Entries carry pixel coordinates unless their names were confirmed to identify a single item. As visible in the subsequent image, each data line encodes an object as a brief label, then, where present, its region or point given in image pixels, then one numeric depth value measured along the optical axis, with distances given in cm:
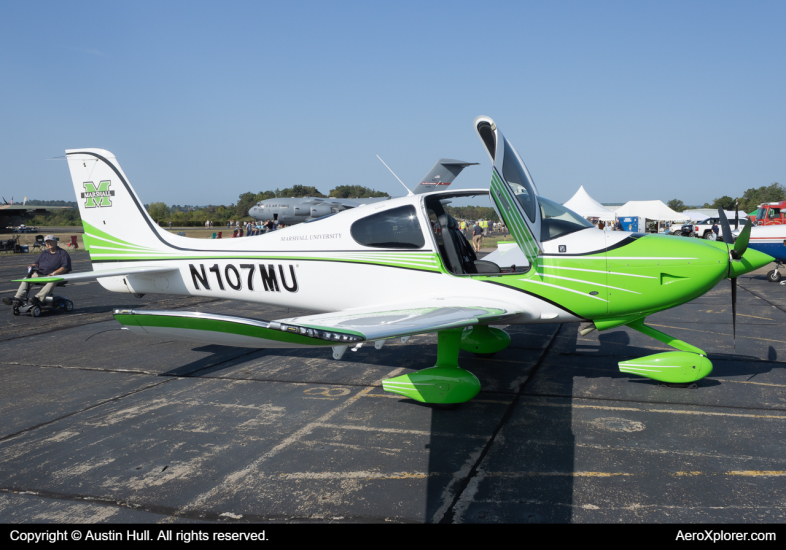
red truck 3177
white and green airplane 487
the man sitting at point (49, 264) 1048
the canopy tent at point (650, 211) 5281
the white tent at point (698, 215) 5855
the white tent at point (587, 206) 4107
